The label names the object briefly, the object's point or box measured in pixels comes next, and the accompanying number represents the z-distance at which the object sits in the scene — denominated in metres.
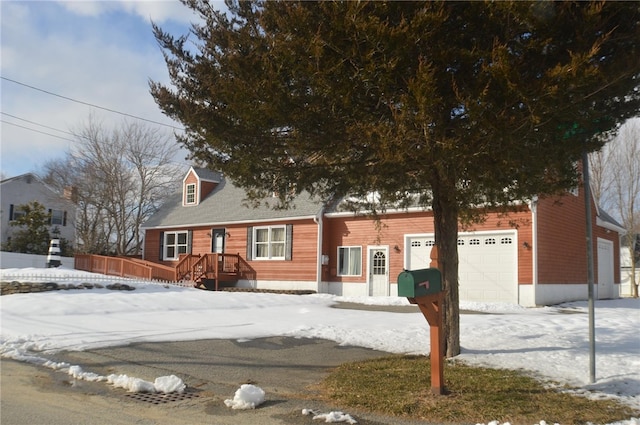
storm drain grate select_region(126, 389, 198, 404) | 5.98
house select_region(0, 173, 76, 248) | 37.97
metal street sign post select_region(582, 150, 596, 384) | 6.42
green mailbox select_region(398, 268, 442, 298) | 5.52
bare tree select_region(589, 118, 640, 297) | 31.81
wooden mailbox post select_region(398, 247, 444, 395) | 5.74
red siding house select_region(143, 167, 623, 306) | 17.64
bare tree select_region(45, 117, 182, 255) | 31.95
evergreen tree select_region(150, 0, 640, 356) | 5.37
